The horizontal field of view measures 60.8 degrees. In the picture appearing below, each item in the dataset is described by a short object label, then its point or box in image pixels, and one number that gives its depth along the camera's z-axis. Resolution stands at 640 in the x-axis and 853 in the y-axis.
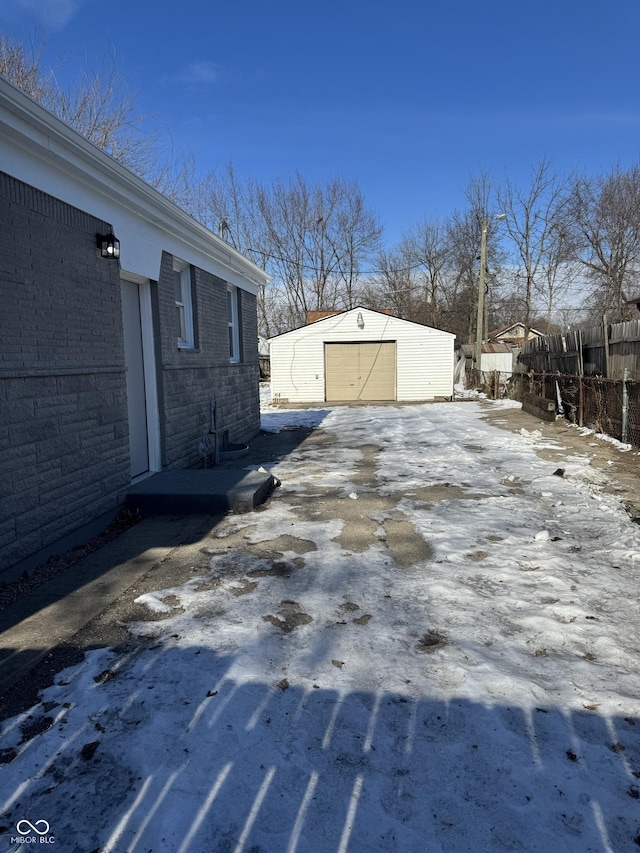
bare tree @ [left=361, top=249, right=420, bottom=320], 38.00
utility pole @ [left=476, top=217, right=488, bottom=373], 23.36
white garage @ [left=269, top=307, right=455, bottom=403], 21.03
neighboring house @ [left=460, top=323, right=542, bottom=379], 21.61
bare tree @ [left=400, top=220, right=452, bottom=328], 37.22
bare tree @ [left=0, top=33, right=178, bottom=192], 13.84
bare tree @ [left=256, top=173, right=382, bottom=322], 36.12
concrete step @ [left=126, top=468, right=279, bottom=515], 5.64
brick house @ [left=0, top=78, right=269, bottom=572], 3.96
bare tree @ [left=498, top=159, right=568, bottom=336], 32.06
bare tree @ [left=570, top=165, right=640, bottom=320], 27.62
